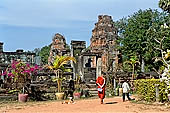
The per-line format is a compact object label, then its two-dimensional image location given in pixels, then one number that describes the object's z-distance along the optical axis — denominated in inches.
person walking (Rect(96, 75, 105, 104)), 599.5
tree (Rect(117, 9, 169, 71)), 1409.9
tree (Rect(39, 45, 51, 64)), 2678.6
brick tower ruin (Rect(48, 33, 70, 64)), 1423.5
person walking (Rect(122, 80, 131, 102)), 647.8
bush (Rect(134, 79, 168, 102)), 586.9
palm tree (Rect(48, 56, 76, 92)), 762.1
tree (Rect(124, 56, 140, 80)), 1005.2
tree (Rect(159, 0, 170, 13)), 960.0
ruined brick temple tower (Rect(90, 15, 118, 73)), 1453.0
